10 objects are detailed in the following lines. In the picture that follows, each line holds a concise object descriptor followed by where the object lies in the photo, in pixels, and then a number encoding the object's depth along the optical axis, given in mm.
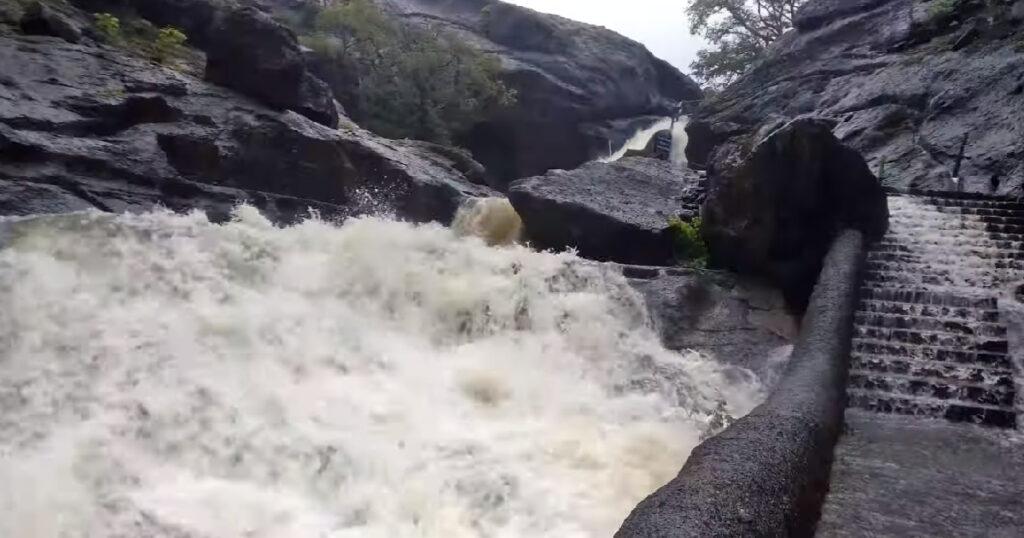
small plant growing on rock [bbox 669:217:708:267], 10758
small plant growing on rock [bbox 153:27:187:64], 12930
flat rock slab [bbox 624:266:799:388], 8914
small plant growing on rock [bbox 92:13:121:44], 12359
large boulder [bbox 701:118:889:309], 9836
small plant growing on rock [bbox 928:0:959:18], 19531
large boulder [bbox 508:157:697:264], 11375
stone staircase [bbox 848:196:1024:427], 6957
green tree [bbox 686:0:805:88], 31719
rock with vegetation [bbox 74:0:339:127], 12523
